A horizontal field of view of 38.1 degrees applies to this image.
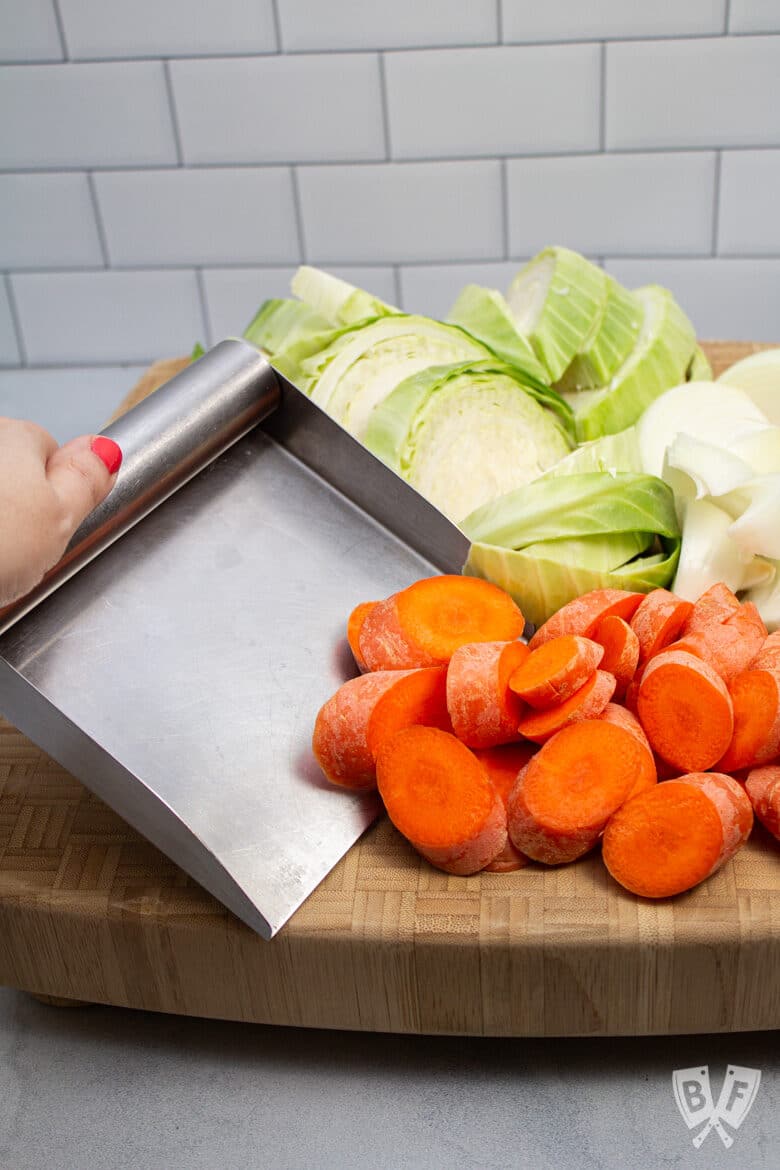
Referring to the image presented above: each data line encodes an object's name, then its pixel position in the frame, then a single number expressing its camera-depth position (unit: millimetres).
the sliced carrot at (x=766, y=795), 769
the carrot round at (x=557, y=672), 792
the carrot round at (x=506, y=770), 785
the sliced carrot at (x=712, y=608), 885
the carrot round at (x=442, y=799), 754
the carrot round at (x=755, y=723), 792
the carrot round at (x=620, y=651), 850
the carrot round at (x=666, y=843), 733
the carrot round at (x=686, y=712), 786
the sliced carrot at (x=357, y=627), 911
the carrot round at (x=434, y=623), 888
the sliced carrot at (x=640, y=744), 780
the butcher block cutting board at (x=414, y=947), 737
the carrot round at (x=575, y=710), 795
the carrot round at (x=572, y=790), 754
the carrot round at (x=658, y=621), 883
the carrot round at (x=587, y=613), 888
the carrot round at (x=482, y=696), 805
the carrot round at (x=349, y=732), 817
